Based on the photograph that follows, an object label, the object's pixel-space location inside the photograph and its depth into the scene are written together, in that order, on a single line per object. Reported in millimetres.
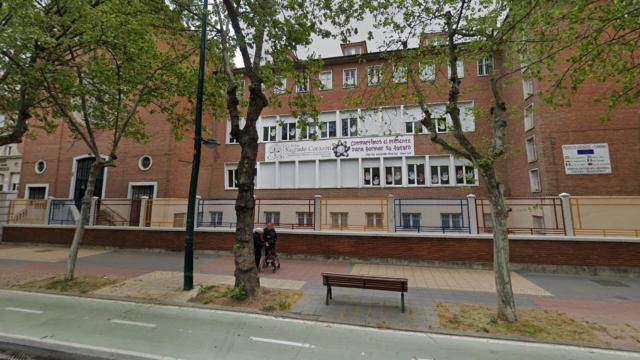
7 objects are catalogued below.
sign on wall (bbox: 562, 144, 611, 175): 14039
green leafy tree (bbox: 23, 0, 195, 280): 7681
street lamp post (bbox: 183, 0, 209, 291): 7578
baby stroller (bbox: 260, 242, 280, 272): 9886
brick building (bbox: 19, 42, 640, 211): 14367
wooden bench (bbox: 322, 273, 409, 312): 6227
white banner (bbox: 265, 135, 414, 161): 19328
